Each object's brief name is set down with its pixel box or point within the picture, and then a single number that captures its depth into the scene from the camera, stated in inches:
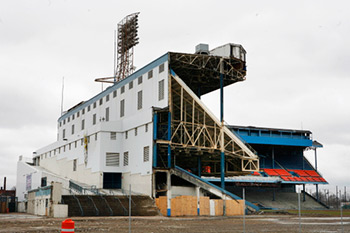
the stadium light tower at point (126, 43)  2847.0
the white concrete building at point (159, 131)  2034.9
